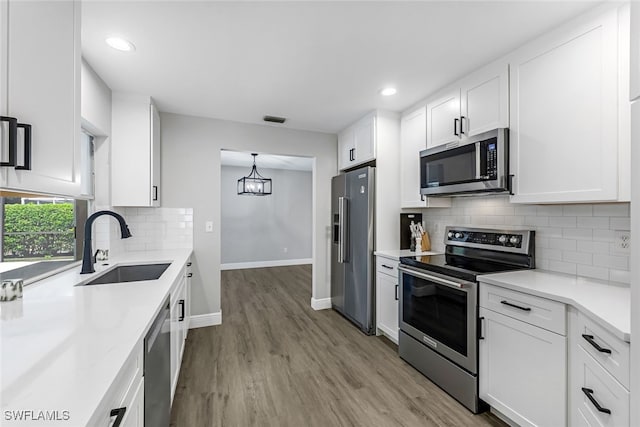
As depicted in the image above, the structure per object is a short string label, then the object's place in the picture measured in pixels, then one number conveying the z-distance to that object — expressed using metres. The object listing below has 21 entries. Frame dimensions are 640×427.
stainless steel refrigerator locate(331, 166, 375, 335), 3.09
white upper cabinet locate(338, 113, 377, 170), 3.12
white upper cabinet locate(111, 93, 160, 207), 2.61
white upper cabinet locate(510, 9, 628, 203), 1.48
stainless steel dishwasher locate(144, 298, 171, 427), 1.16
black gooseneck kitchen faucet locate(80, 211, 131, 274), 1.80
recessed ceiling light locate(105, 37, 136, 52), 1.81
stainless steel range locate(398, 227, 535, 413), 1.90
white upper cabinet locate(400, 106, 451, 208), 2.78
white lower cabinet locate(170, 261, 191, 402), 1.86
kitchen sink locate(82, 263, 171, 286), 2.24
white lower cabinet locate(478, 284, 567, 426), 1.46
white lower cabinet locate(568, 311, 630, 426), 1.09
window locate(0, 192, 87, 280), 1.57
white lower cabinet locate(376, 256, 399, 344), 2.77
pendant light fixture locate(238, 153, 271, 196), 5.73
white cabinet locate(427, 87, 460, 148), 2.38
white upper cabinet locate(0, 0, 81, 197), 0.79
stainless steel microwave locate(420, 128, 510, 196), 1.98
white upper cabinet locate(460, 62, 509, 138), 2.01
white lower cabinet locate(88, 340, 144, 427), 0.71
